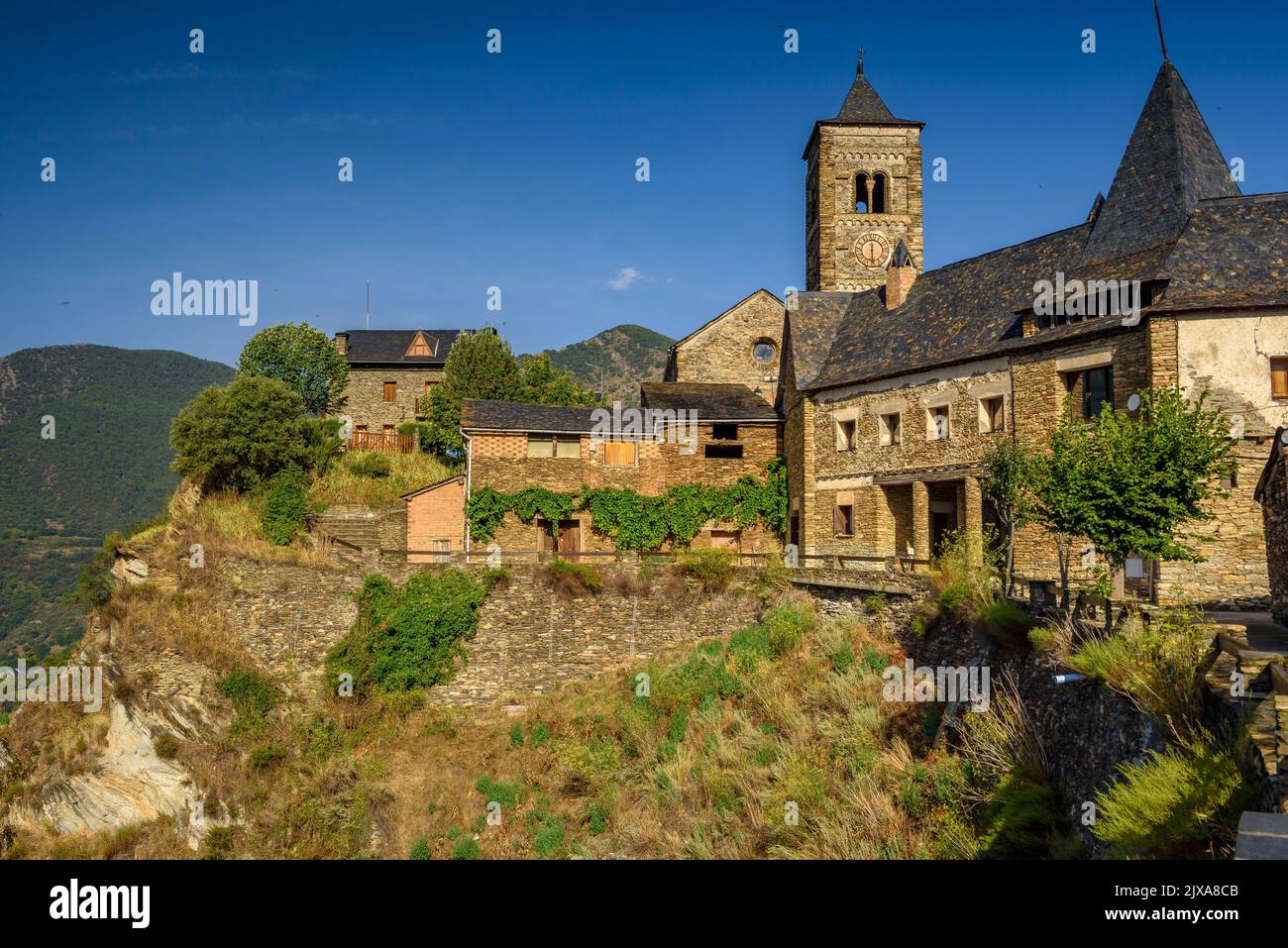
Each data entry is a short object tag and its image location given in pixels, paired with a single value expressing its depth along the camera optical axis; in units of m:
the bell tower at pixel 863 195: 40.91
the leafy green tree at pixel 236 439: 26.23
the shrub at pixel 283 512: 24.98
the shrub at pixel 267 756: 19.81
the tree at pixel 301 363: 38.34
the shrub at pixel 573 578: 22.30
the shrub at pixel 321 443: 28.21
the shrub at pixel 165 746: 20.33
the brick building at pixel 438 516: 26.66
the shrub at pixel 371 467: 29.41
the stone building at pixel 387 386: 40.47
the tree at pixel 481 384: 34.19
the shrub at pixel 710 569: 22.41
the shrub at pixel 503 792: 18.08
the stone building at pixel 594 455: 26.48
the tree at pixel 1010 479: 18.16
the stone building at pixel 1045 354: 17.89
